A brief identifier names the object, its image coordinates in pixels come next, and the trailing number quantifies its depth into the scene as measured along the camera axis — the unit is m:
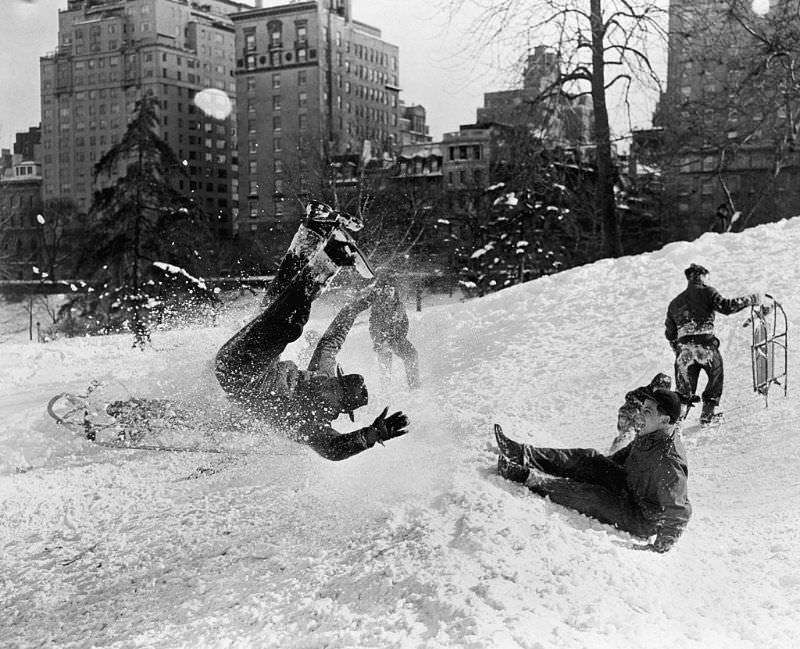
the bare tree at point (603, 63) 22.52
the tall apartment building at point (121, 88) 108.56
